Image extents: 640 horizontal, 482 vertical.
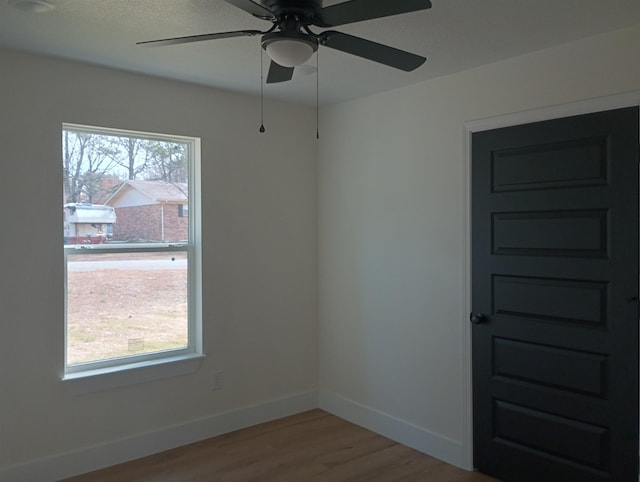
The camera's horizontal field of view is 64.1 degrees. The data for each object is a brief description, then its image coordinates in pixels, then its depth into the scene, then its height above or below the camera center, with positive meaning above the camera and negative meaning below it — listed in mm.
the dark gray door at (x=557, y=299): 2604 -329
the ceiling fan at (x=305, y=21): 1706 +779
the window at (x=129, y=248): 3254 -45
